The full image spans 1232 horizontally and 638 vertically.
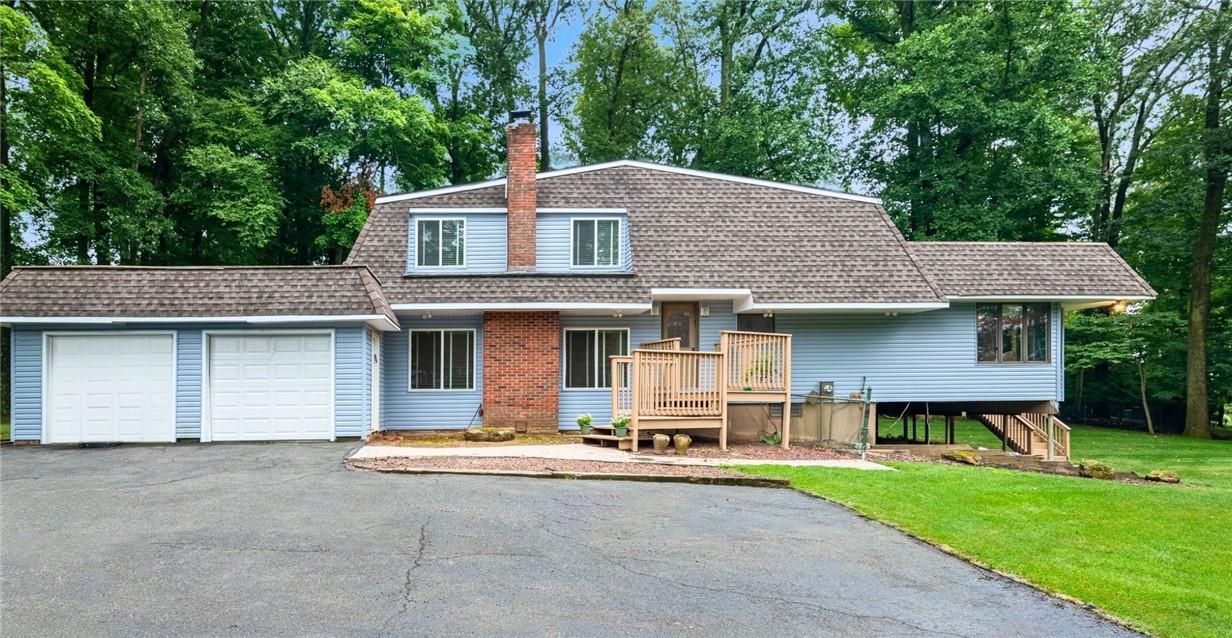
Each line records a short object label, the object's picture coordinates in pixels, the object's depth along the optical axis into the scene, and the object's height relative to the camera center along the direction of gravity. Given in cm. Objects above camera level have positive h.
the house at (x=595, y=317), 1295 +36
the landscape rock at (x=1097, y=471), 1298 -244
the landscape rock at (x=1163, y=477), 1245 -244
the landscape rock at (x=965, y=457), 1402 -240
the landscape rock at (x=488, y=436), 1384 -192
